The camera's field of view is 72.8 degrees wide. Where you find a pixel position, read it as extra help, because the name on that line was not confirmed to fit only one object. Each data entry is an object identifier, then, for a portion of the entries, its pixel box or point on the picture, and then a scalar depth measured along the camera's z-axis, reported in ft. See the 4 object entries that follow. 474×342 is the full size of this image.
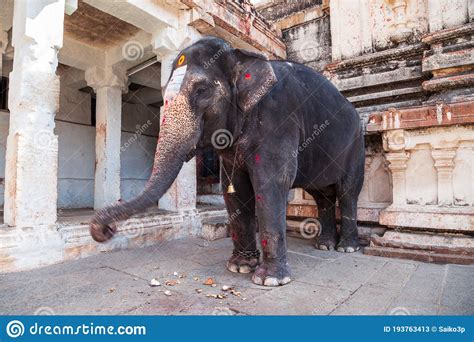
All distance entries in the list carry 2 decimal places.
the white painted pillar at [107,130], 20.94
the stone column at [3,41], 19.38
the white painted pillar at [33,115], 11.05
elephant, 8.11
